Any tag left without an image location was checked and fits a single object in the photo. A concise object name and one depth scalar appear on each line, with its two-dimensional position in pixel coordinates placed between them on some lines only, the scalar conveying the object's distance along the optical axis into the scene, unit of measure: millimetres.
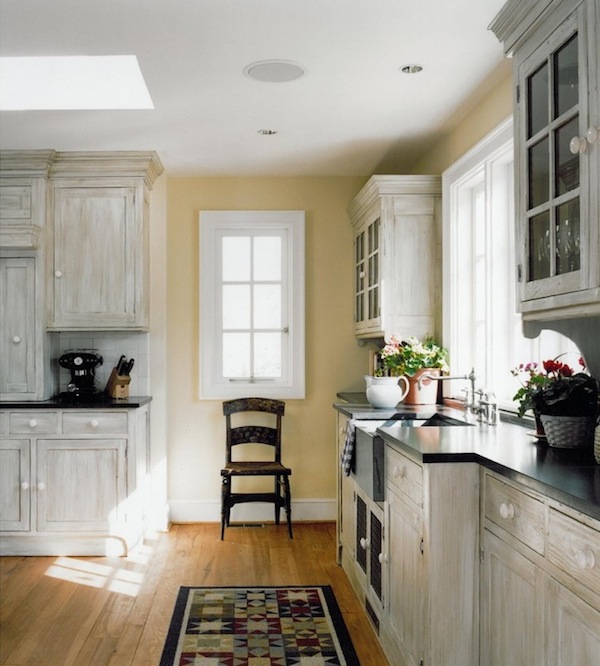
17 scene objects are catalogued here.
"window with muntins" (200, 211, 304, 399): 5067
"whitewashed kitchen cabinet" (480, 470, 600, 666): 1502
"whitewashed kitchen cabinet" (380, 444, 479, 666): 2197
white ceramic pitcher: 3748
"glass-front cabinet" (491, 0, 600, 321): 1828
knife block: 4629
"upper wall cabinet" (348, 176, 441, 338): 4164
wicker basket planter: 2232
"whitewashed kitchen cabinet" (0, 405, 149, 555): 4246
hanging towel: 3314
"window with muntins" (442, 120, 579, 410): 3244
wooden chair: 4570
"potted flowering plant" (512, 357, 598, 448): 2234
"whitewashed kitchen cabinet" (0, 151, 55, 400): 4473
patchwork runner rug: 2814
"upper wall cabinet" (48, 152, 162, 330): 4535
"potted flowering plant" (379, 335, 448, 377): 3936
